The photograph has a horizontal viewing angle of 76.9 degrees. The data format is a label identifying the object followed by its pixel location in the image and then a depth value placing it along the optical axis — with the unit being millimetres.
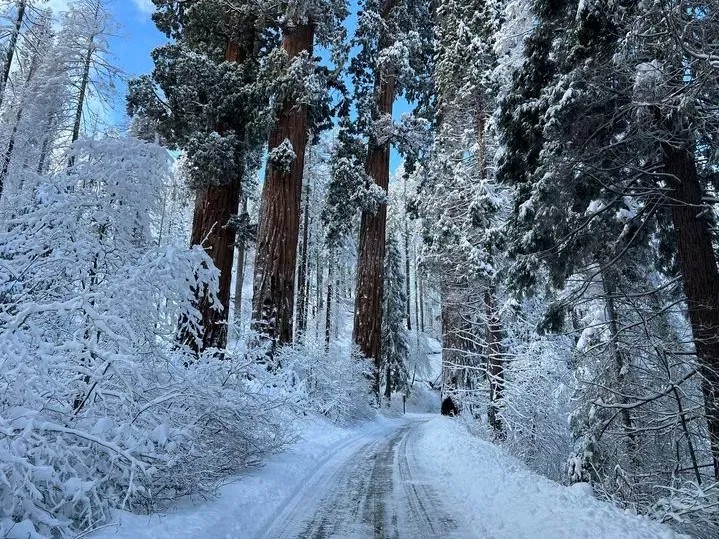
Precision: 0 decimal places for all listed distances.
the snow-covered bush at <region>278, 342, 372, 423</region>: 11086
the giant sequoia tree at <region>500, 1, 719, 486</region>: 5500
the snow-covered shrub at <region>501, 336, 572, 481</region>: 10867
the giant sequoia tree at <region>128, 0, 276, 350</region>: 10383
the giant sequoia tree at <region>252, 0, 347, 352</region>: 10195
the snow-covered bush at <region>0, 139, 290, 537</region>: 2715
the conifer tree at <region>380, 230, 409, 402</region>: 30578
